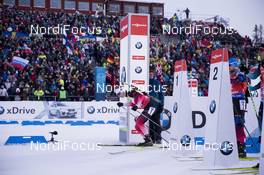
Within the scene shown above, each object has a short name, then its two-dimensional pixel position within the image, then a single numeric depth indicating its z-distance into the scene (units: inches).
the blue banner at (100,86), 713.6
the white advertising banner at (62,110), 655.8
